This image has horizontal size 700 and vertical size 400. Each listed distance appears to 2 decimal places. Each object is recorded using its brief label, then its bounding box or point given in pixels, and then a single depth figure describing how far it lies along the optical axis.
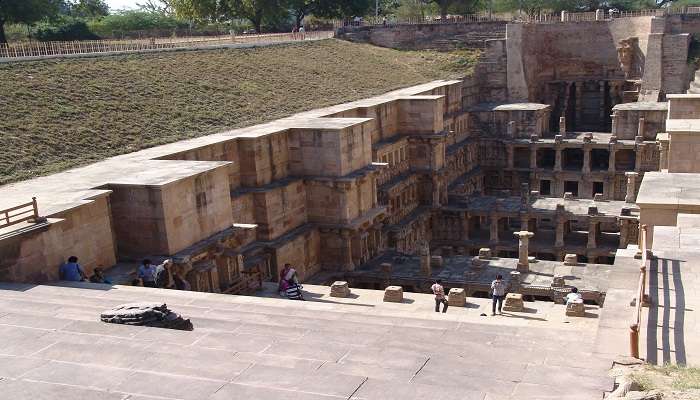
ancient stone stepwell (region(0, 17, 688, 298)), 15.55
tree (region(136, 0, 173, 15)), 78.50
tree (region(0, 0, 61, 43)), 39.31
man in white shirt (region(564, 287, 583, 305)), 16.92
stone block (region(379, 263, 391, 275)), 23.98
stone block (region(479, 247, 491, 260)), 26.32
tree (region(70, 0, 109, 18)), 68.40
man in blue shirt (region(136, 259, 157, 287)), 14.65
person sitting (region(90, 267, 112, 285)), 14.05
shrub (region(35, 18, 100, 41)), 44.66
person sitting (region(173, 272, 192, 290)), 15.51
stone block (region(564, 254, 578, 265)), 25.16
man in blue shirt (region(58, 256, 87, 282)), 13.55
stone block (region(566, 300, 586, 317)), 16.69
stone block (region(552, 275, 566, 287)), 22.52
